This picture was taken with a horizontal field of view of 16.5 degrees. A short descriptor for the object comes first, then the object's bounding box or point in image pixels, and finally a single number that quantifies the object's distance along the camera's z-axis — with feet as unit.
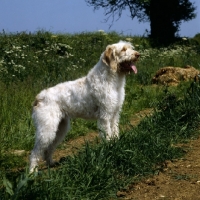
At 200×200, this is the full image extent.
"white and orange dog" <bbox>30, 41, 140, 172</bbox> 30.49
